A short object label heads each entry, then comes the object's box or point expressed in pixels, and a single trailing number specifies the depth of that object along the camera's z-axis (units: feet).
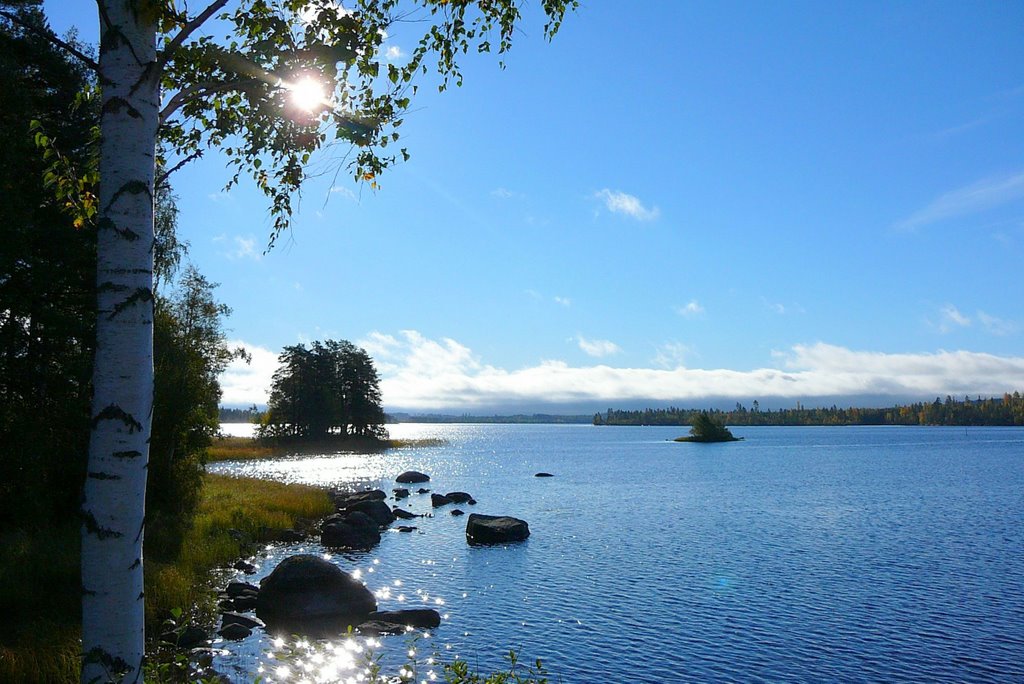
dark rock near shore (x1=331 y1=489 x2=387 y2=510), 163.09
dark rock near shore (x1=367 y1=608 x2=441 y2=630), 70.90
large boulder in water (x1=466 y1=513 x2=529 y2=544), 123.95
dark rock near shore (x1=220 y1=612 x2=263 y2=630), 68.08
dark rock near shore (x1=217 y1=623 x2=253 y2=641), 64.44
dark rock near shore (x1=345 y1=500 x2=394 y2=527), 148.25
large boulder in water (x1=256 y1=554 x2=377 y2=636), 71.67
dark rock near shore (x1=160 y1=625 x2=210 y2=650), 59.21
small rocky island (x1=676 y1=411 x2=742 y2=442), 596.29
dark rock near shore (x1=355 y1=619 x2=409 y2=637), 67.77
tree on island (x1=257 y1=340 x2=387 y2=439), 407.85
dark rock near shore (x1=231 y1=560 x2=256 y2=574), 92.00
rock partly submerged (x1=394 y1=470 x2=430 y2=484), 247.29
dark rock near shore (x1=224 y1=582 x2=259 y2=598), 77.51
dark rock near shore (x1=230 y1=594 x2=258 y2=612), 73.87
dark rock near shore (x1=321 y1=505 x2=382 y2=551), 119.14
